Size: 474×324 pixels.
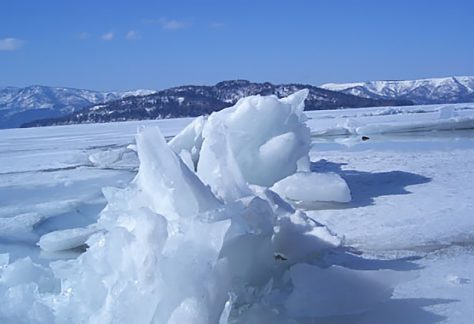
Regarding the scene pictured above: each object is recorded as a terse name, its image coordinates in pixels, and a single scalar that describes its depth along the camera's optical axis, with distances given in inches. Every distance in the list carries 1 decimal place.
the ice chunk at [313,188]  211.8
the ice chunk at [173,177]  106.0
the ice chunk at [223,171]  127.3
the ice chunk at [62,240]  165.8
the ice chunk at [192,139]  323.3
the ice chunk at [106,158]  418.8
